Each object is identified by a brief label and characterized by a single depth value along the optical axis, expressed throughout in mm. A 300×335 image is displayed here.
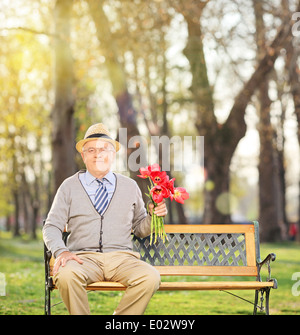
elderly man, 5031
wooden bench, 6359
